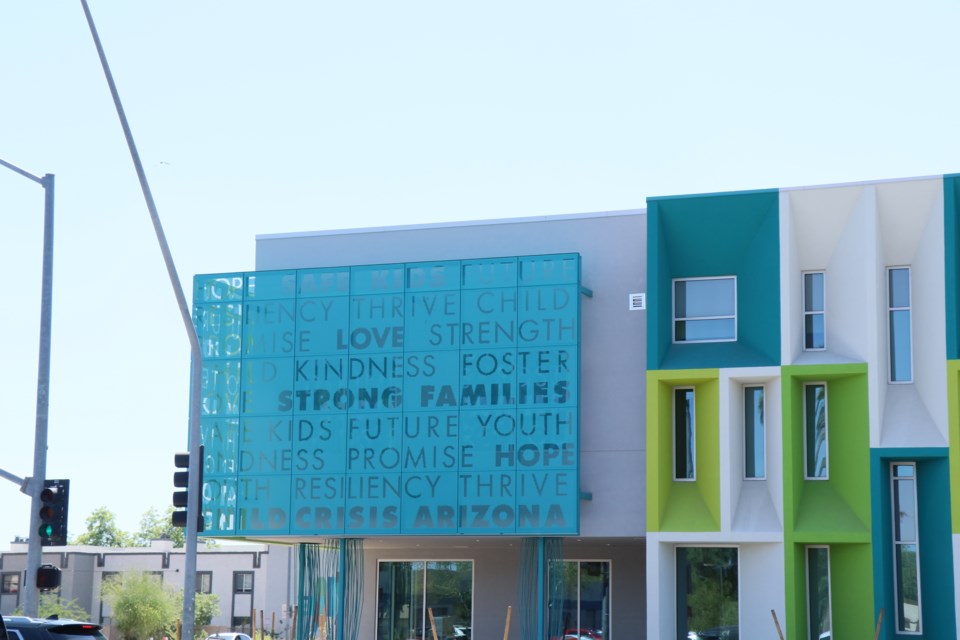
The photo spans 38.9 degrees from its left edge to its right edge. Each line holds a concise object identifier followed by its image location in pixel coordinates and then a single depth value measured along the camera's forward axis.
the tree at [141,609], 68.44
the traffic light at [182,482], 21.48
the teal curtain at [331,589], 35.03
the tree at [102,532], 124.31
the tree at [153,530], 133.19
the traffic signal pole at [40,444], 22.73
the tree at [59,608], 67.56
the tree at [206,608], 73.94
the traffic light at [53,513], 23.08
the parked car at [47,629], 15.20
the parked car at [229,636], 48.93
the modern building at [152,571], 76.25
